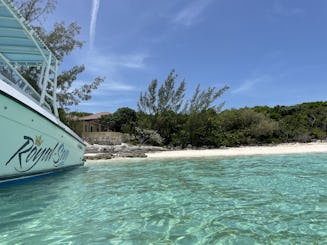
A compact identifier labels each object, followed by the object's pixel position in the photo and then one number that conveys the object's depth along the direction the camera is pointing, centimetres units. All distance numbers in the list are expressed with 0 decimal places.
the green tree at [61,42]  1703
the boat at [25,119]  442
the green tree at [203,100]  2461
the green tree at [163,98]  2506
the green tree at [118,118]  3759
